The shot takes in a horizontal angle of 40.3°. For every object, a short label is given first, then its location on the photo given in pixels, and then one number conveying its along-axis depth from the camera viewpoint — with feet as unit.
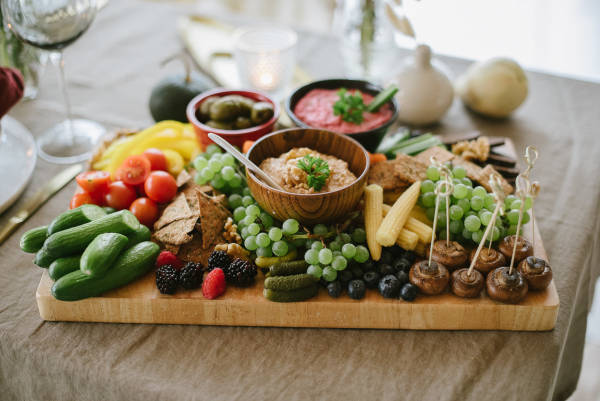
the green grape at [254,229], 2.34
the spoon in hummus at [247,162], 2.36
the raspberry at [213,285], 2.24
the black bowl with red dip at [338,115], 2.71
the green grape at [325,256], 2.25
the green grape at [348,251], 2.28
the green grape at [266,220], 2.40
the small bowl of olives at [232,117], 2.70
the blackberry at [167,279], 2.26
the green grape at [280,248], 2.31
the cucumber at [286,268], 2.28
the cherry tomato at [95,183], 2.51
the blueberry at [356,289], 2.25
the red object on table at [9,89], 2.63
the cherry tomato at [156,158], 2.66
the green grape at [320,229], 2.35
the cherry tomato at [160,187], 2.52
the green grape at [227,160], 2.55
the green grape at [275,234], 2.31
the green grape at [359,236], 2.37
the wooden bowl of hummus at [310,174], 2.32
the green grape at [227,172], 2.51
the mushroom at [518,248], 2.31
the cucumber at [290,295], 2.24
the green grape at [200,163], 2.56
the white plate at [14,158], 2.65
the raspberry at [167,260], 2.34
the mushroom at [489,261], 2.29
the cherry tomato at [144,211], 2.48
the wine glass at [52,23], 2.59
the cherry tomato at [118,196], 2.52
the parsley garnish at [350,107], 2.75
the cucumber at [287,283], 2.24
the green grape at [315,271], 2.28
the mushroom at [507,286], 2.21
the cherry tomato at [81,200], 2.51
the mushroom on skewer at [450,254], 2.30
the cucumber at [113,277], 2.20
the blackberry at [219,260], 2.31
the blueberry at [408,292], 2.24
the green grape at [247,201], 2.47
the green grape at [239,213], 2.45
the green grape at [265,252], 2.33
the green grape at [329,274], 2.27
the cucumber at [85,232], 2.26
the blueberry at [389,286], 2.25
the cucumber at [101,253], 2.20
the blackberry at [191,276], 2.27
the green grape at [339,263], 2.26
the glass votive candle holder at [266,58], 3.09
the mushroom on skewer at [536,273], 2.24
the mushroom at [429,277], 2.24
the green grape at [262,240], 2.32
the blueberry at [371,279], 2.28
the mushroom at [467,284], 2.24
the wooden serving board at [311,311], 2.24
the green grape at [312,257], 2.27
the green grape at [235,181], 2.53
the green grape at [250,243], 2.34
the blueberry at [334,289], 2.25
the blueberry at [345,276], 2.29
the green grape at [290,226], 2.32
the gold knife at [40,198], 2.55
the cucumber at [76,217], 2.32
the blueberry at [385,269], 2.30
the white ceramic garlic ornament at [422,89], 3.06
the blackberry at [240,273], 2.28
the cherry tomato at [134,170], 2.56
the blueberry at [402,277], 2.28
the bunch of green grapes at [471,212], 2.36
